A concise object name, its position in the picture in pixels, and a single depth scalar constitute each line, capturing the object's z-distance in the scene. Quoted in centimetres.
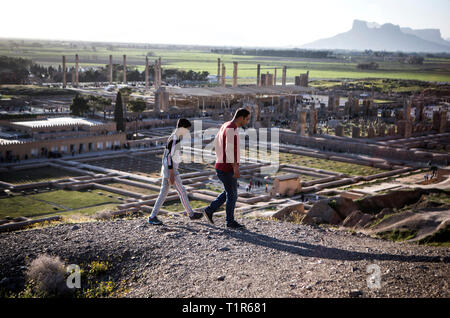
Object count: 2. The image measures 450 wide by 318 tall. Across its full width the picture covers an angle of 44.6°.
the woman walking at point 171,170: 811
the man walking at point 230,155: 752
